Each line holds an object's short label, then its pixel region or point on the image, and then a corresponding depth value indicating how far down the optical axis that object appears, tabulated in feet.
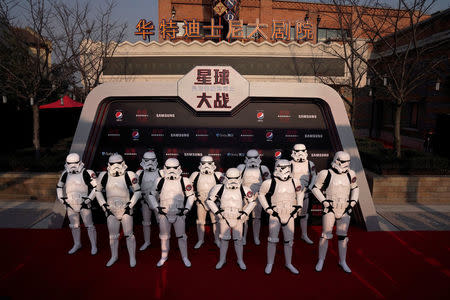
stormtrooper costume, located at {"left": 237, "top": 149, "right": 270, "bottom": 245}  16.83
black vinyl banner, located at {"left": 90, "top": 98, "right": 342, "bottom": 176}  20.43
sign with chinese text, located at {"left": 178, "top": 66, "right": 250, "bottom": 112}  19.90
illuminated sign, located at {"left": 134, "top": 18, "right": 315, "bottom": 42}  77.36
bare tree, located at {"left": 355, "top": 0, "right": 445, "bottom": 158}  26.48
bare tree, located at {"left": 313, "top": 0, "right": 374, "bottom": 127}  31.60
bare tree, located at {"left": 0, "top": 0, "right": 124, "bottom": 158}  28.78
